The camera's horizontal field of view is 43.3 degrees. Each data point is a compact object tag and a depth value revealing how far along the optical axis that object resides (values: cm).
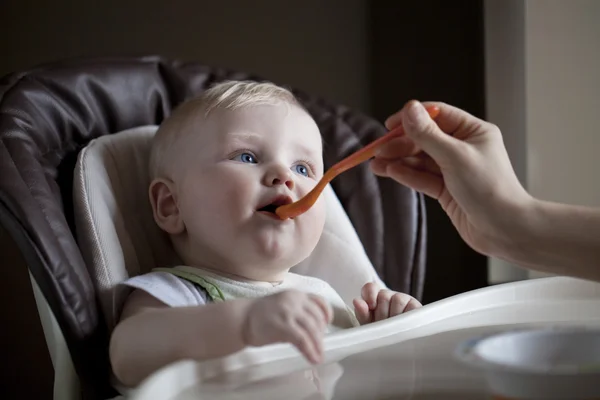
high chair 85
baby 90
